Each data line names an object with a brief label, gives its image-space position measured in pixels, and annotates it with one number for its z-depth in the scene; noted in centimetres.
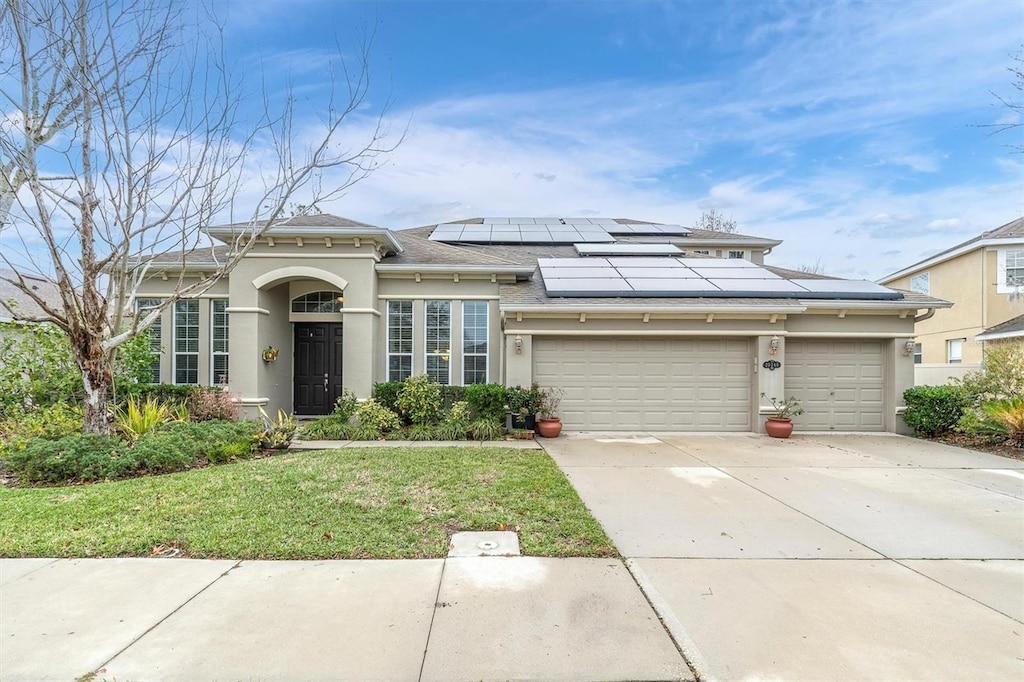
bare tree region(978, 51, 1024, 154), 674
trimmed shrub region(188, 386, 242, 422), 962
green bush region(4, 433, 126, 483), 608
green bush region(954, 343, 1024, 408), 923
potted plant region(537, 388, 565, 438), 970
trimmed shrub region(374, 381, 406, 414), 1024
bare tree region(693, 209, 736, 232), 2890
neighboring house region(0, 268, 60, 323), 1340
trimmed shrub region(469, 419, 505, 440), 940
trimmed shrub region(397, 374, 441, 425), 990
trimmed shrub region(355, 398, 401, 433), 966
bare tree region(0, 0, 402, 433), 702
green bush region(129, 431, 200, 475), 648
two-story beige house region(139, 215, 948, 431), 1035
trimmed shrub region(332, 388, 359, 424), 995
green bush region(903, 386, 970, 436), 988
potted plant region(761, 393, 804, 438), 980
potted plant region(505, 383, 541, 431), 973
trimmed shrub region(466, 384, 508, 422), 982
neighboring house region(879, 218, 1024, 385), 1556
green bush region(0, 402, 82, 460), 703
